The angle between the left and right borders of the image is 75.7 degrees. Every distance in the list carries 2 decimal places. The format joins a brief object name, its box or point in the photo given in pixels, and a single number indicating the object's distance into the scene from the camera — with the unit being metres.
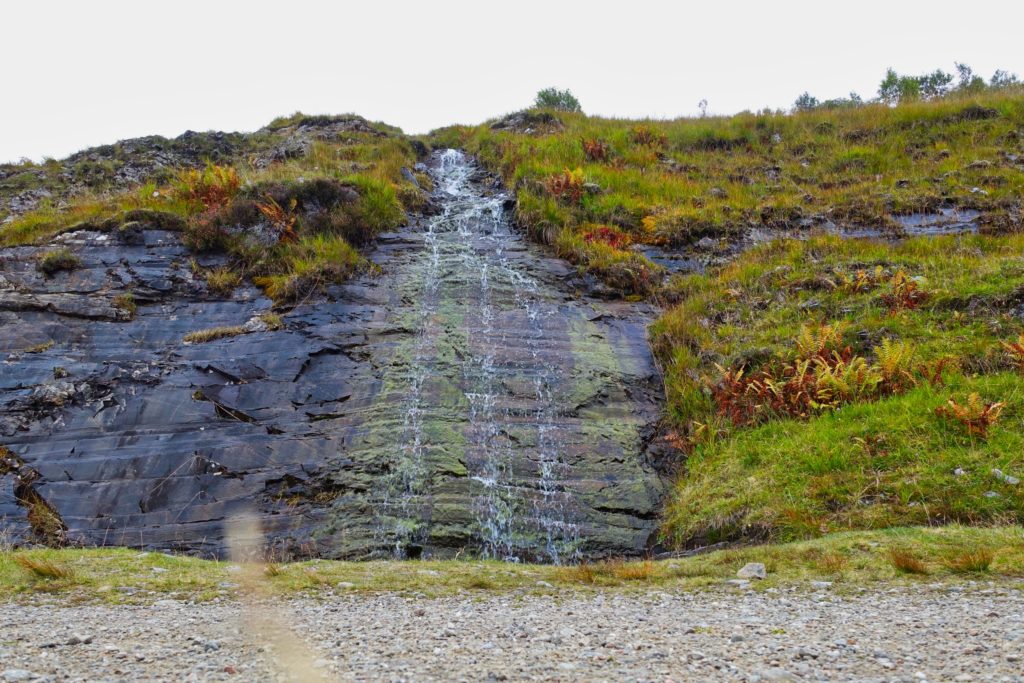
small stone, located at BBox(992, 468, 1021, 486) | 6.80
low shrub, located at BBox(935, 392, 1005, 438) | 7.57
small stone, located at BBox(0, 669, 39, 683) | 3.69
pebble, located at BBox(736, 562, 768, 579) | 5.97
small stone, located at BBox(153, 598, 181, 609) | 5.42
